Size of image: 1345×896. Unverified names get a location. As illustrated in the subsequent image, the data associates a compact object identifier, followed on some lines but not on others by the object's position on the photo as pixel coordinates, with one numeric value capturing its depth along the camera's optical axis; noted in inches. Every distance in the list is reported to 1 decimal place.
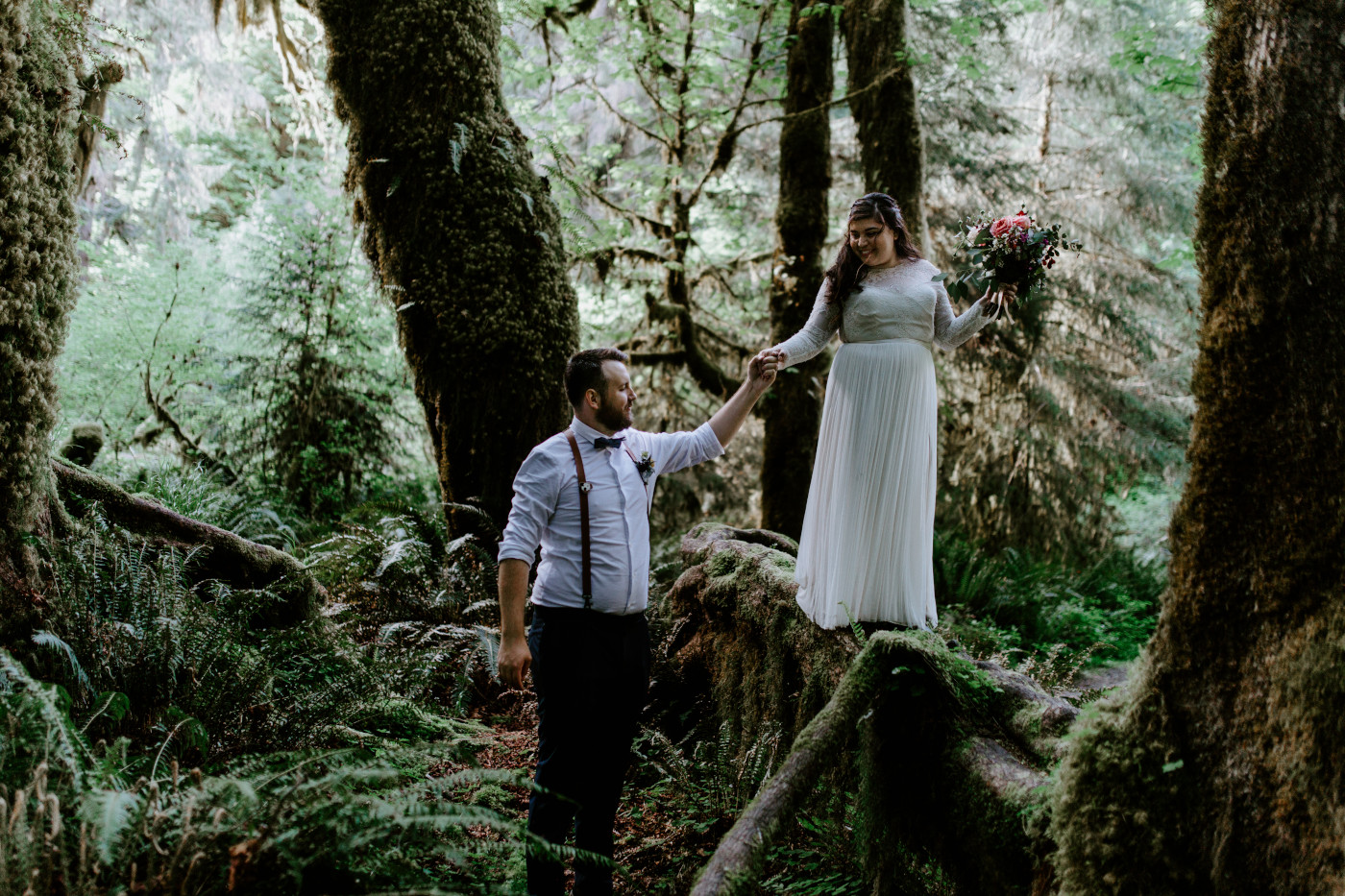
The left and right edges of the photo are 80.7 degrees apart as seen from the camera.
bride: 156.5
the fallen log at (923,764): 98.7
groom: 133.0
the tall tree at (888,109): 334.3
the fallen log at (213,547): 218.7
